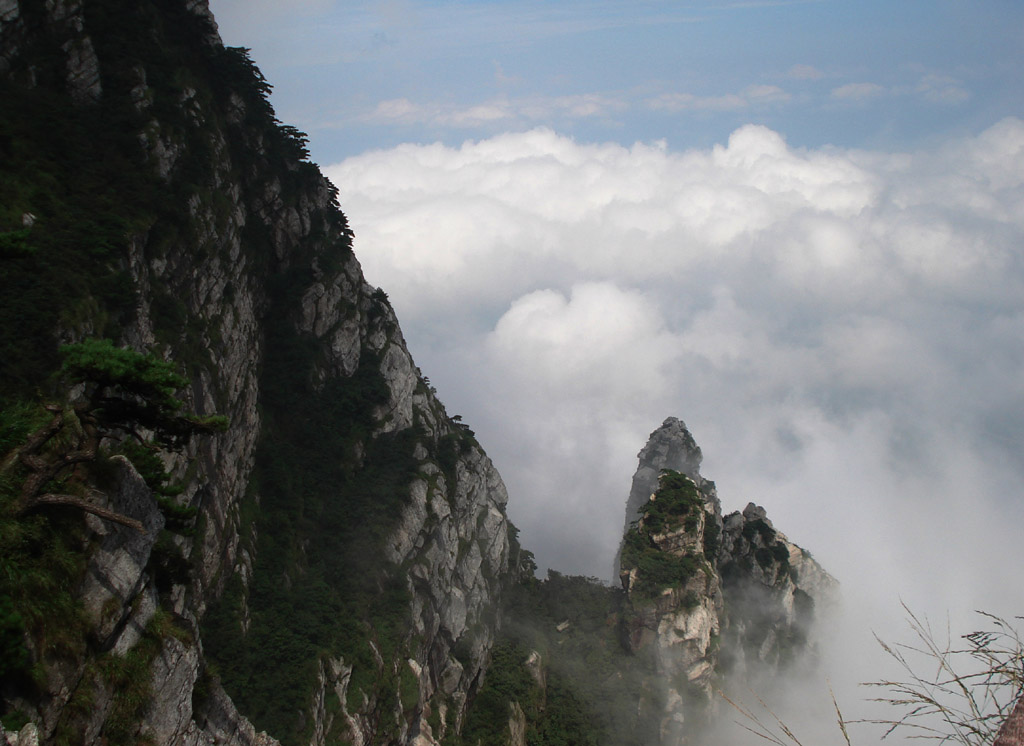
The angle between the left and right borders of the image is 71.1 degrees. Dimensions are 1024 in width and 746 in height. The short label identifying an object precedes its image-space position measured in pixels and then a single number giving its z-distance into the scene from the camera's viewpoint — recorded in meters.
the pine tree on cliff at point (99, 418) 21.19
